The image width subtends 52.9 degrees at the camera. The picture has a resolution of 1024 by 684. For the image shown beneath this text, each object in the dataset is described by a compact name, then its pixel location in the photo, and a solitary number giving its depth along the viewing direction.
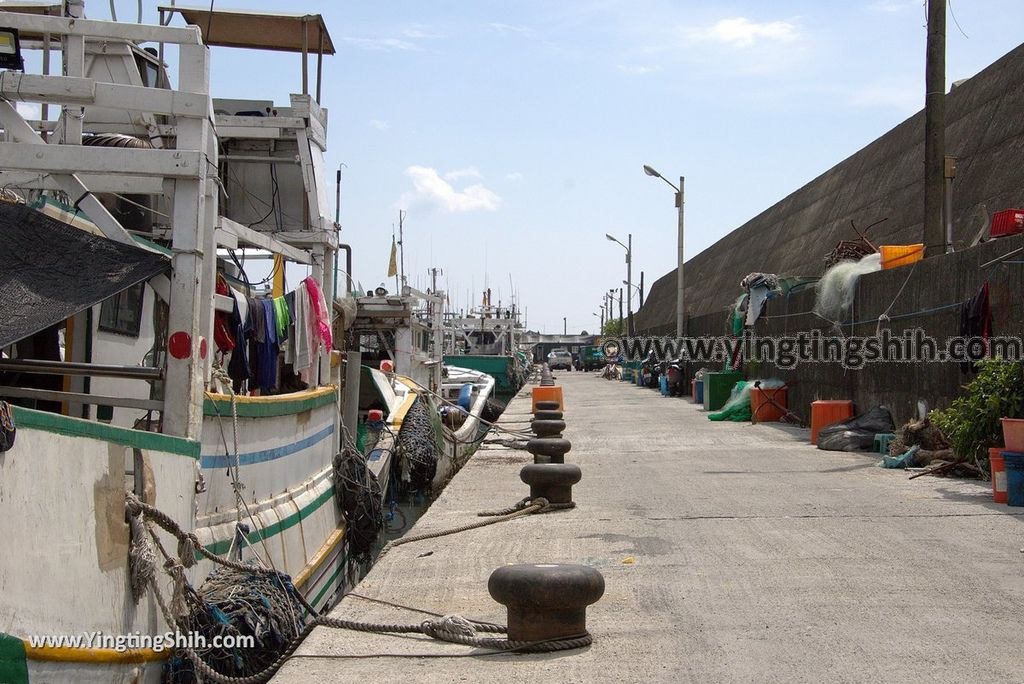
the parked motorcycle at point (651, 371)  37.74
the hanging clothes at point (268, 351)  9.07
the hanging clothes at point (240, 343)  8.62
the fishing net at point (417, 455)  14.69
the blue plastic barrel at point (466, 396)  25.95
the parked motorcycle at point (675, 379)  30.84
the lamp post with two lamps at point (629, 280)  60.00
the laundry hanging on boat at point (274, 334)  8.77
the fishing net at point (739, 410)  20.42
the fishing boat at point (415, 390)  14.99
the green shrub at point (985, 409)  9.80
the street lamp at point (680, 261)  33.28
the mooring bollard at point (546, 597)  5.07
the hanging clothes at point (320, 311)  9.85
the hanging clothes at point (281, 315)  9.29
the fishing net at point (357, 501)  11.18
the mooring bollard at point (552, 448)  10.74
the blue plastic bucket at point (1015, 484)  9.02
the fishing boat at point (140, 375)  4.65
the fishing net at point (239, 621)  5.69
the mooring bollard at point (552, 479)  9.59
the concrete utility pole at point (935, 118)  15.08
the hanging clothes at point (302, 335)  9.68
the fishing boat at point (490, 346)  40.00
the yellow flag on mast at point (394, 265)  31.25
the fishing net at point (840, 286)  16.58
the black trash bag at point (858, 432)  14.23
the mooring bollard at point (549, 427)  12.43
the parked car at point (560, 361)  80.12
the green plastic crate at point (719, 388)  23.58
